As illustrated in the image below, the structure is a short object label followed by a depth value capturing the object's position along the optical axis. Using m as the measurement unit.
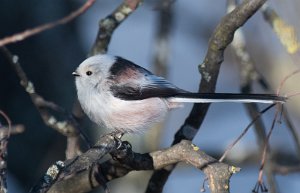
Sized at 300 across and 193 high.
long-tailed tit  6.21
